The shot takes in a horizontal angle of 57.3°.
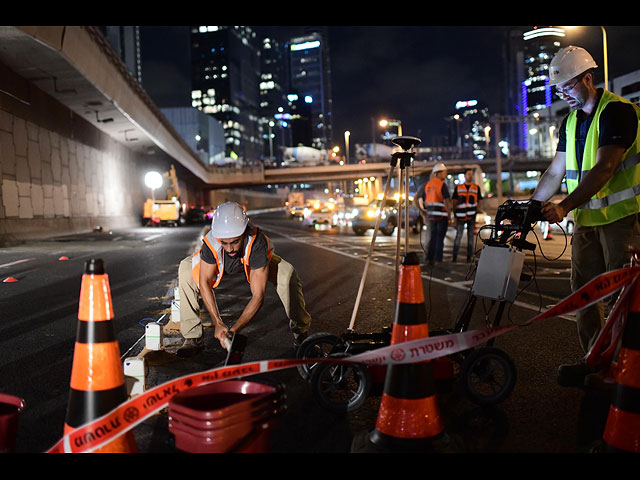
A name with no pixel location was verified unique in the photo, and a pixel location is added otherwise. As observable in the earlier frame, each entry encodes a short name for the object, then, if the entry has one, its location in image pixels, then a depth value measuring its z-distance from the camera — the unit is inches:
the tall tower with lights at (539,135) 5433.1
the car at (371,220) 932.6
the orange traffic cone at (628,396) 108.3
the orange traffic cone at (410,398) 115.5
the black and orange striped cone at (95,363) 104.0
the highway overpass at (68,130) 913.0
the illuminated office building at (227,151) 7533.5
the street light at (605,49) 993.1
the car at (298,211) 2155.0
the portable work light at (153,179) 2001.7
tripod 182.8
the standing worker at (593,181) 152.6
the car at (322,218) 1338.5
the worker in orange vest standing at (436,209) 477.7
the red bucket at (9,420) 103.1
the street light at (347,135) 3703.5
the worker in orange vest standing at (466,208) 500.1
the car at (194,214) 2313.0
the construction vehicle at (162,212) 1835.6
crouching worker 174.6
